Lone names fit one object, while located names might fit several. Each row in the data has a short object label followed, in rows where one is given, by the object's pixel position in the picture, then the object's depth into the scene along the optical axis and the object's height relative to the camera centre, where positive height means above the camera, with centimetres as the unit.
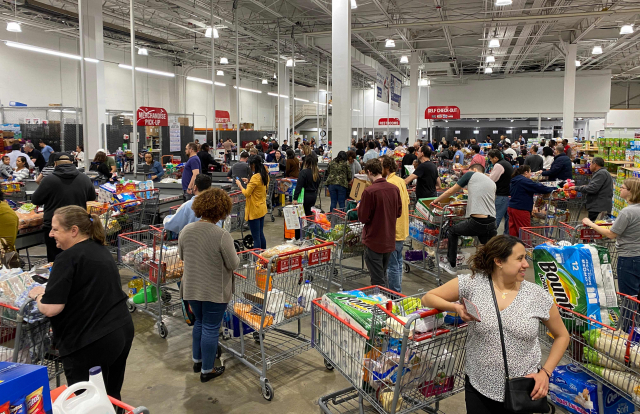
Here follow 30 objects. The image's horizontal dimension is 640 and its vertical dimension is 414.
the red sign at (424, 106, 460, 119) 2183 +228
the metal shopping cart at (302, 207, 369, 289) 573 -90
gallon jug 169 -92
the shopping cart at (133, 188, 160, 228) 674 -67
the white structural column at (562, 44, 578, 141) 2075 +330
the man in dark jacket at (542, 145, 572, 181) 987 -14
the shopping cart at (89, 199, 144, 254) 608 -78
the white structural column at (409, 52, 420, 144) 2314 +321
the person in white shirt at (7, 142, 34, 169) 1197 +4
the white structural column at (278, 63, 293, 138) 2484 +287
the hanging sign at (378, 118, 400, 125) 2607 +225
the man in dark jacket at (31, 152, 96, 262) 529 -35
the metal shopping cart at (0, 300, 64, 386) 279 -112
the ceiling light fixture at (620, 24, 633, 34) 1297 +374
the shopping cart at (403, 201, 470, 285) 612 -106
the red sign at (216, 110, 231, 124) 1936 +186
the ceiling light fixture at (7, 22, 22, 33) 1206 +350
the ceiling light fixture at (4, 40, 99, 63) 1080 +290
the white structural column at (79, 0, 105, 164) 1079 +205
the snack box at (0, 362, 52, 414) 144 -73
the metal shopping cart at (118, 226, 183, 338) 480 -116
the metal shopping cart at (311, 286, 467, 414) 252 -113
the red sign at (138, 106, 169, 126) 1139 +109
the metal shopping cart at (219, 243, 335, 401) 389 -118
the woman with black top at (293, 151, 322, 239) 787 -37
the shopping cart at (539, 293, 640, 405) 284 -120
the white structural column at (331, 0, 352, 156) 1119 +221
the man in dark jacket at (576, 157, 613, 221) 715 -46
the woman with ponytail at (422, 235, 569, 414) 219 -76
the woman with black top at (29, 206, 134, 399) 251 -77
